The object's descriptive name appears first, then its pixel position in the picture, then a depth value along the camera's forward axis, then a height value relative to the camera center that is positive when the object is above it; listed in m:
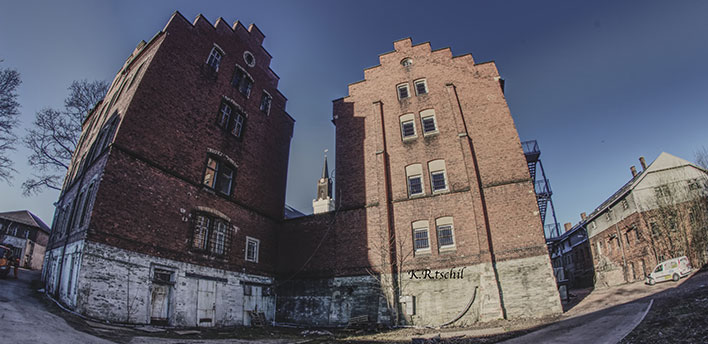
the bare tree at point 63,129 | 20.91 +9.37
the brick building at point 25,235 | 32.50 +3.59
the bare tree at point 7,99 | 16.44 +8.74
